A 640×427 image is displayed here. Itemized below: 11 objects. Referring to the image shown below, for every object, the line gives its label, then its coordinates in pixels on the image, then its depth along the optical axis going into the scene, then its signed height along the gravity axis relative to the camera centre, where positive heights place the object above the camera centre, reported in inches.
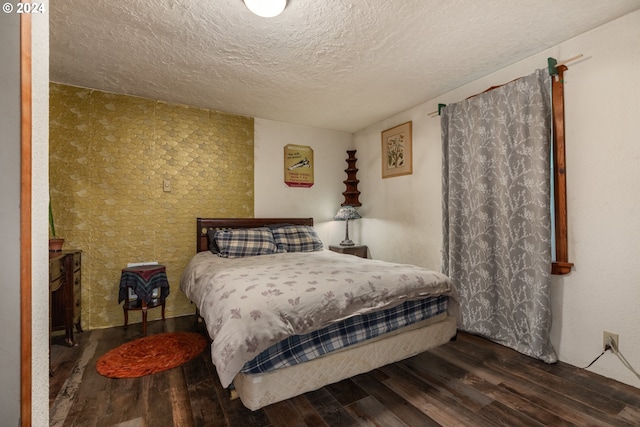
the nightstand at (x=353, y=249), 153.2 -19.3
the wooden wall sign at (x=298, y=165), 156.6 +26.8
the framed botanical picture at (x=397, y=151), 137.5 +30.8
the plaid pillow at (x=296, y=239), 131.2 -11.6
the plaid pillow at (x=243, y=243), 117.6 -11.7
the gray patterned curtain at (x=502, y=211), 85.0 +0.4
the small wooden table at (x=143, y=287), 104.7 -26.1
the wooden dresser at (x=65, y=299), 92.0 -27.0
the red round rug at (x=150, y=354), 79.7 -42.6
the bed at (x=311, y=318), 58.4 -24.2
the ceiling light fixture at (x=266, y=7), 65.2 +47.5
